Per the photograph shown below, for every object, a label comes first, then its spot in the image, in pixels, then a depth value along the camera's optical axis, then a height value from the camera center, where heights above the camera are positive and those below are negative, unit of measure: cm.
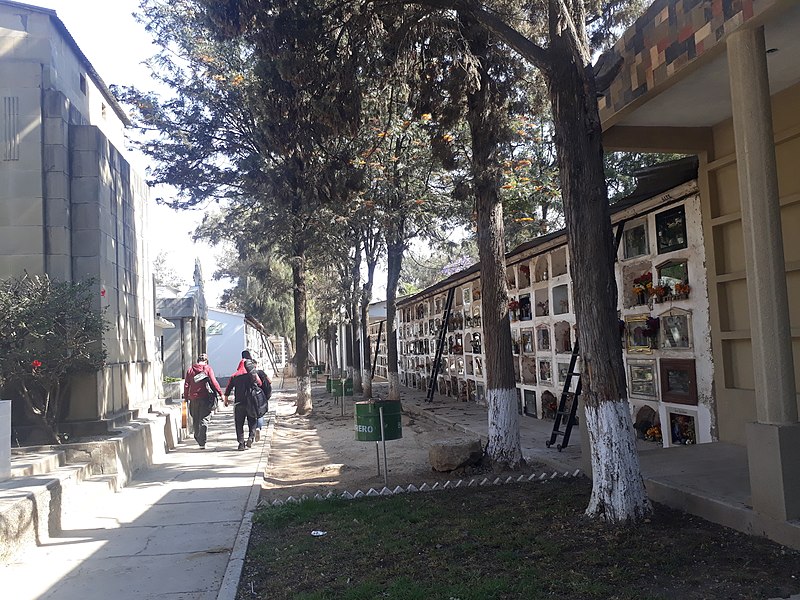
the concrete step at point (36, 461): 647 -91
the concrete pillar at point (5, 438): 592 -58
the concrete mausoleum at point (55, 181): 834 +241
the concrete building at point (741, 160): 425 +142
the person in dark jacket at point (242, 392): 1105 -51
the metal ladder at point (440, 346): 1606 +13
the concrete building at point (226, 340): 3653 +118
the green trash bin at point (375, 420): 748 -73
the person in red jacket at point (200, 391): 1112 -46
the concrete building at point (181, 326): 1909 +111
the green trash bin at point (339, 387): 1776 -86
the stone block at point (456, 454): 749 -115
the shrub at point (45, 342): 720 +31
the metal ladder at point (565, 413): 799 -81
